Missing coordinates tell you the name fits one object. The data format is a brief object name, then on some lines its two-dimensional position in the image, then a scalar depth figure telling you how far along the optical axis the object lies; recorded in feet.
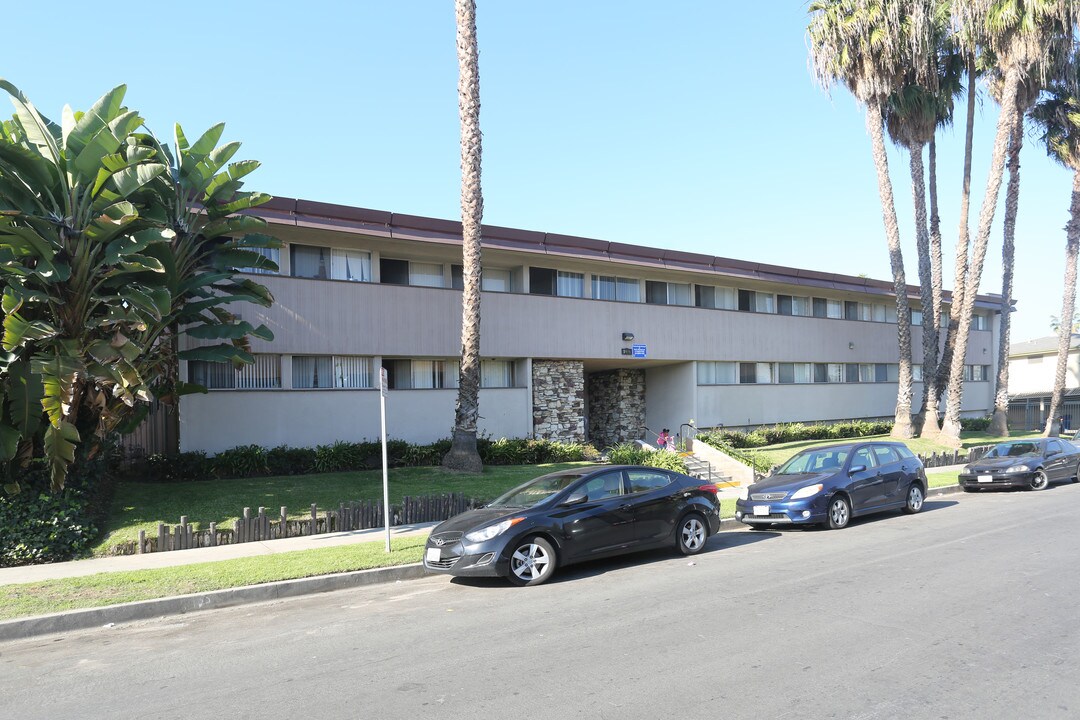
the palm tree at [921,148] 94.73
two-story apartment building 63.77
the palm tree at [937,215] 97.71
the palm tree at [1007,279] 110.22
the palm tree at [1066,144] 106.73
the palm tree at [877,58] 85.97
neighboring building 153.69
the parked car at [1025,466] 59.82
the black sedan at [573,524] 30.17
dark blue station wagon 42.04
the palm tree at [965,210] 95.71
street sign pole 36.42
